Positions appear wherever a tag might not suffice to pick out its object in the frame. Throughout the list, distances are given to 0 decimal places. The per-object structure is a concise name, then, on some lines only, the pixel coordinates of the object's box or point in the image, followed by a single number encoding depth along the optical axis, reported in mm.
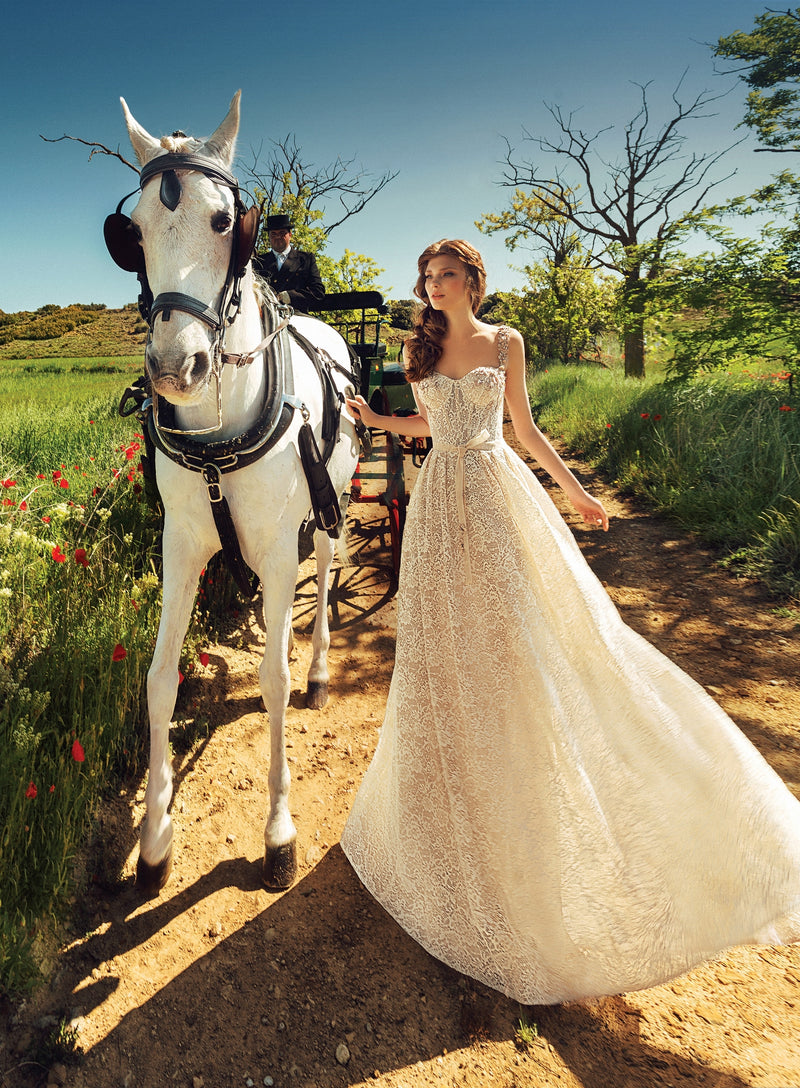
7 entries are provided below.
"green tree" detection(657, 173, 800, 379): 6539
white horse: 1656
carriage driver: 4609
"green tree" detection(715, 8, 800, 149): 8953
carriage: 4898
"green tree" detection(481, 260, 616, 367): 19500
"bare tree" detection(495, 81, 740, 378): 16172
